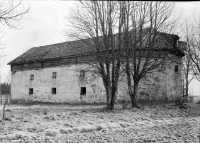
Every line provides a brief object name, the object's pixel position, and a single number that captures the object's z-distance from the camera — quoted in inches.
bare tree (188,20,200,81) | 952.5
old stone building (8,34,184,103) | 858.8
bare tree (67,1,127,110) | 537.2
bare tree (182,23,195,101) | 1035.6
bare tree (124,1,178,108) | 586.2
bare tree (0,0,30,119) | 376.4
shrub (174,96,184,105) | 701.8
